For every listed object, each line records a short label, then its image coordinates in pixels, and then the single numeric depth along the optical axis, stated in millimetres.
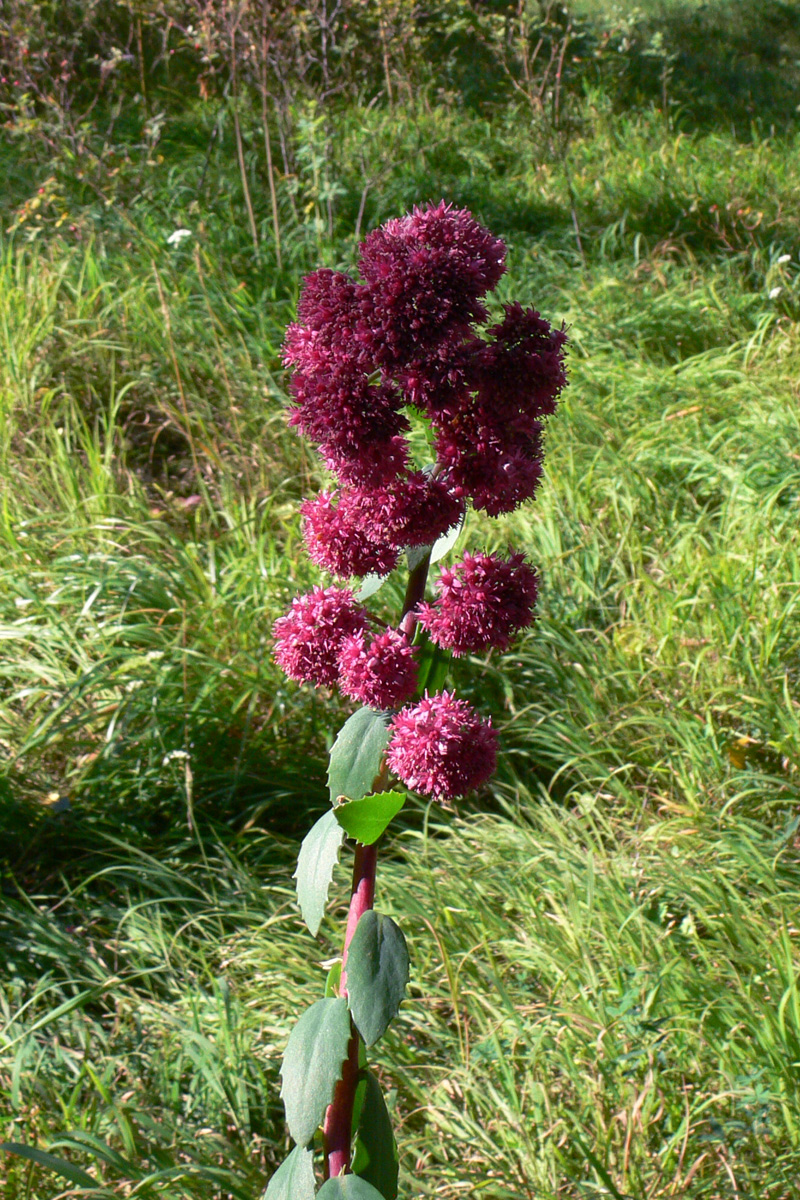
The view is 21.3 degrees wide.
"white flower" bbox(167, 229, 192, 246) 1848
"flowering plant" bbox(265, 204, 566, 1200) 632
